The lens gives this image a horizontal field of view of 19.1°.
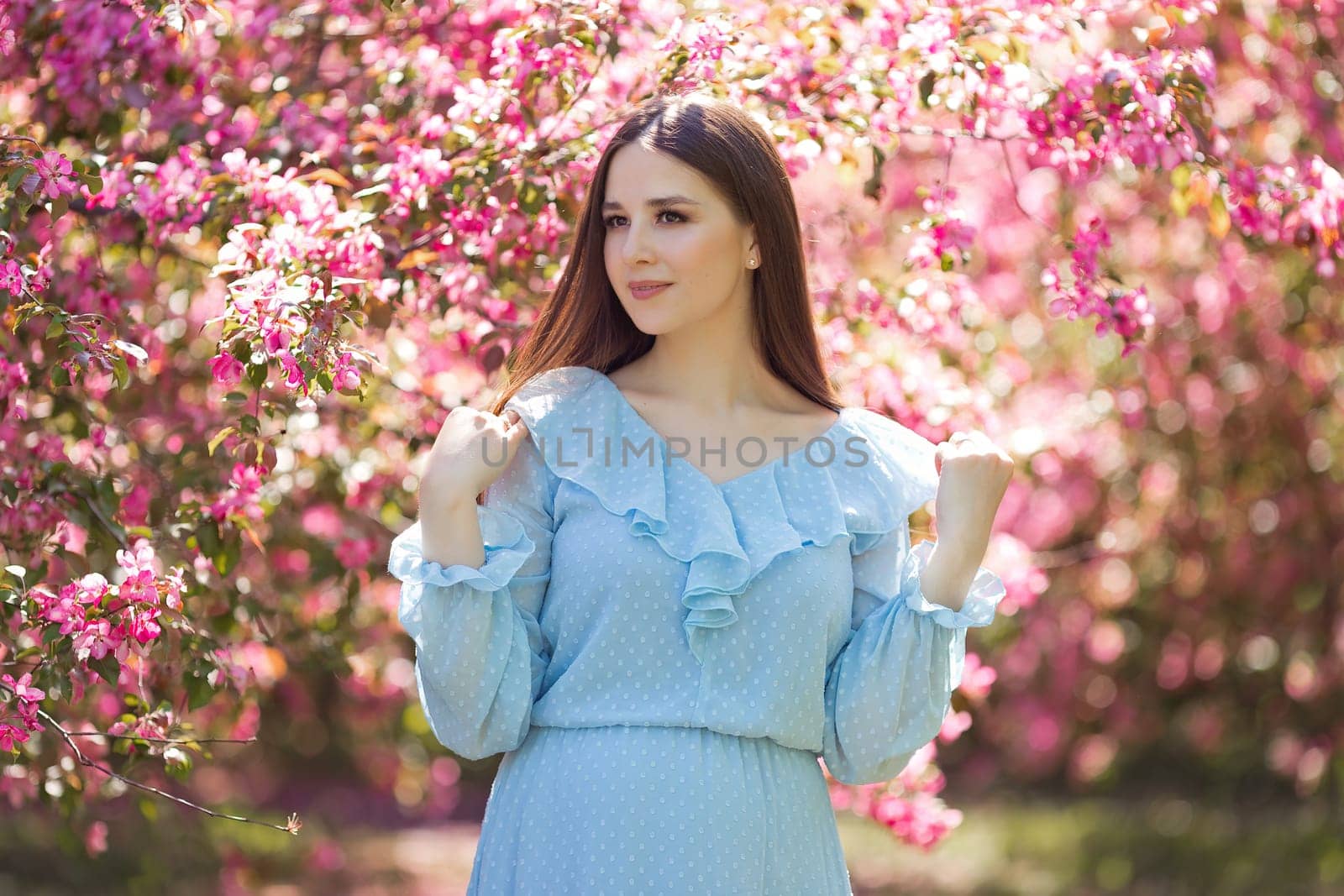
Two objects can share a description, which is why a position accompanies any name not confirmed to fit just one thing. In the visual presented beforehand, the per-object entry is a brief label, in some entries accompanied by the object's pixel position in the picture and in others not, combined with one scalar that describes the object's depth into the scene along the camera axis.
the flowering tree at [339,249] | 4.04
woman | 3.80
